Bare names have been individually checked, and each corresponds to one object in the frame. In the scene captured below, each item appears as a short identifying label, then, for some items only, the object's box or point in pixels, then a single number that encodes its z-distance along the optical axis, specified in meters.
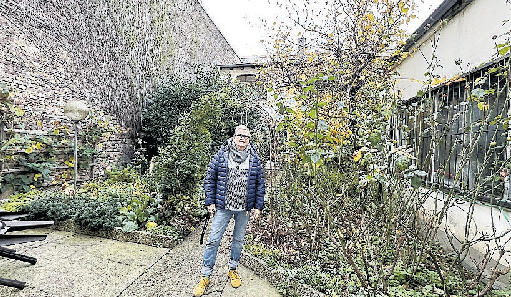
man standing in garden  3.22
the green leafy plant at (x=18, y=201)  5.12
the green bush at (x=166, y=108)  9.76
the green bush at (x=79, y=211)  4.62
